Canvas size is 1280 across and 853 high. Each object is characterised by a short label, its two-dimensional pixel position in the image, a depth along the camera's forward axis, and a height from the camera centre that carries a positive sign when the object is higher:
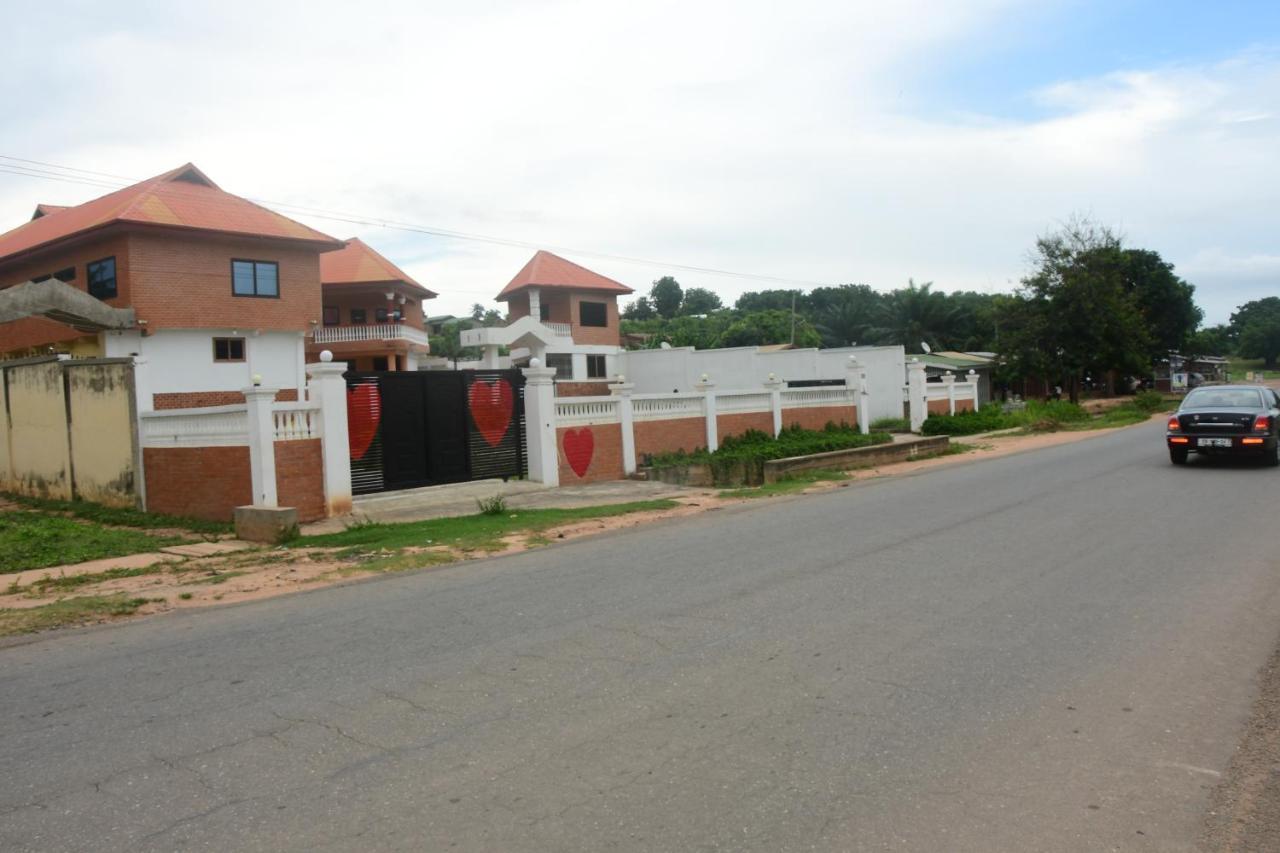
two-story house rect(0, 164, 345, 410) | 28.55 +4.20
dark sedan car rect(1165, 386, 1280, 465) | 16.47 -0.98
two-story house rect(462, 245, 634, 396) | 45.44 +4.33
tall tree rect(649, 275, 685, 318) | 103.38 +10.74
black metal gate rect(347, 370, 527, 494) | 14.94 -0.44
